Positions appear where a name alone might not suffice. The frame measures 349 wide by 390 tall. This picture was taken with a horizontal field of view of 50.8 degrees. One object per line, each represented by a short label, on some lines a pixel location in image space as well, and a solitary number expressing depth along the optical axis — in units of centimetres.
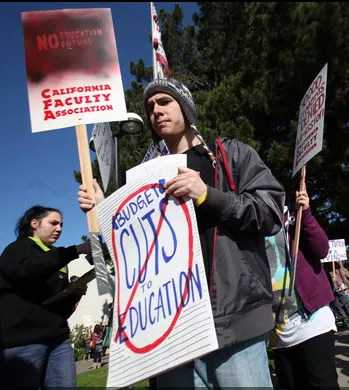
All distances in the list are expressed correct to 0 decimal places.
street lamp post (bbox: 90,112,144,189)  325
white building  2600
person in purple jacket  194
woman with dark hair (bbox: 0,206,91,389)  213
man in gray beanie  108
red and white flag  359
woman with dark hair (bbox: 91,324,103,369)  1206
